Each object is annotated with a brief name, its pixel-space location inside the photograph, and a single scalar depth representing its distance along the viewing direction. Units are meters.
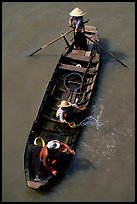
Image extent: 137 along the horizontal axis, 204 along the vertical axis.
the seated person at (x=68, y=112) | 12.62
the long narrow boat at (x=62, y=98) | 11.81
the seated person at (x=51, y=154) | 11.21
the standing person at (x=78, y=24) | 14.19
